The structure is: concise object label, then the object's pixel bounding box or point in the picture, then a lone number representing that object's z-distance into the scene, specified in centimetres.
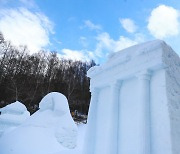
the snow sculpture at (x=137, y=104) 380
